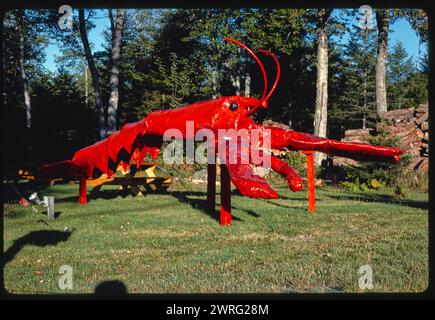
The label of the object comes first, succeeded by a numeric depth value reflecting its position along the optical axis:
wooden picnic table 10.56
